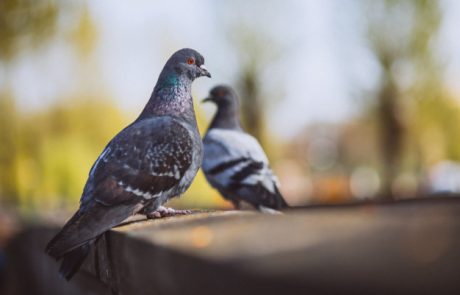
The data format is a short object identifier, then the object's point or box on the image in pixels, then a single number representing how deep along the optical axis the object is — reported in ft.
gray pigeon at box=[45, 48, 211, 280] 8.77
